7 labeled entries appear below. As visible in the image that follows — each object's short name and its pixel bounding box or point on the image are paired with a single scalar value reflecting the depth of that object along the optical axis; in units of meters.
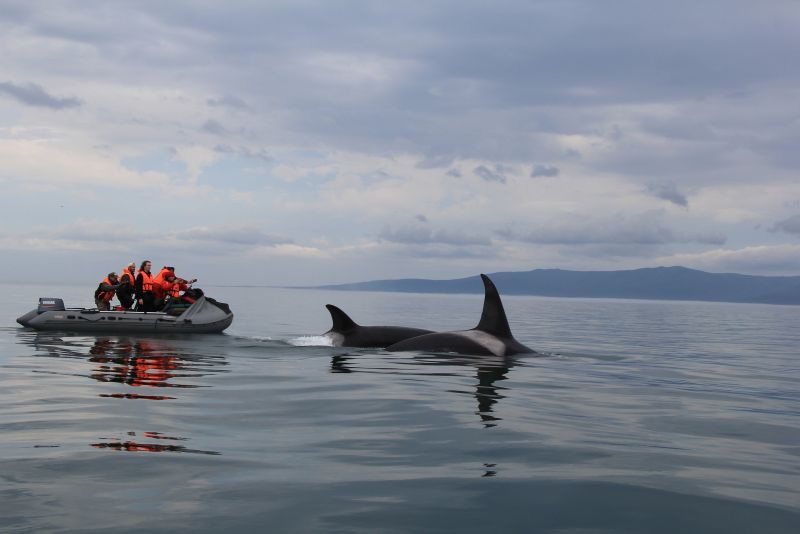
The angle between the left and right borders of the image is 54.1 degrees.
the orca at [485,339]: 18.34
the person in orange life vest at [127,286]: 26.50
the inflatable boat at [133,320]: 25.19
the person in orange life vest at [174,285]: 27.02
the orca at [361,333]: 21.09
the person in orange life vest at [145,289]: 26.67
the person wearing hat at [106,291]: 26.59
